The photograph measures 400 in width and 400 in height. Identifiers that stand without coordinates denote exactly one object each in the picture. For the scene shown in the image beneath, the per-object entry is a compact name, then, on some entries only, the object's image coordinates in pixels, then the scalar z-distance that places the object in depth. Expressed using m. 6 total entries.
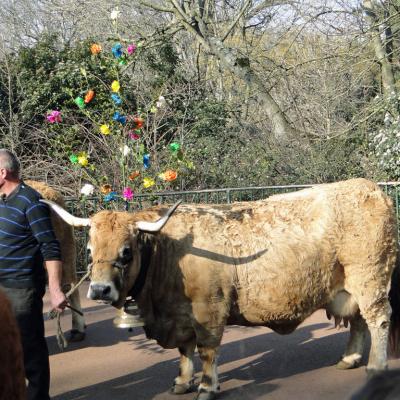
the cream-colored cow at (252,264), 5.83
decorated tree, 8.56
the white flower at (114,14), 8.83
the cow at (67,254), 7.95
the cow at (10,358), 2.94
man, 5.32
